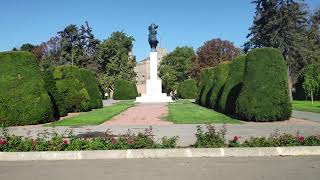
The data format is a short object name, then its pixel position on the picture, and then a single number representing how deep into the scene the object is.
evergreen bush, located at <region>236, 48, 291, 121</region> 11.95
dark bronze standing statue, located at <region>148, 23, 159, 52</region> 32.62
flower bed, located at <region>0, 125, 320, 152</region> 6.01
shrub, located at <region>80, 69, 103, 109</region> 19.89
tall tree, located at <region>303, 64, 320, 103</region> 30.88
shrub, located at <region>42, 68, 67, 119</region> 14.07
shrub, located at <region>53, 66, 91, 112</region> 17.72
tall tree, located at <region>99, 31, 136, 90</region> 45.73
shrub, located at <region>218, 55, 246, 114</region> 14.67
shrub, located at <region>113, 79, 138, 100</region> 38.52
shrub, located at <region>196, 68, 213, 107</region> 21.41
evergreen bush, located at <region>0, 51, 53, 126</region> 11.78
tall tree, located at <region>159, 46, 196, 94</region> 50.93
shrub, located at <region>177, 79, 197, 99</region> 38.83
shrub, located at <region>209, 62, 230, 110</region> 18.01
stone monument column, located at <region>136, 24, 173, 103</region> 29.44
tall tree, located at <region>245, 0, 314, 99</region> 32.74
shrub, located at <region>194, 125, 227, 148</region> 6.06
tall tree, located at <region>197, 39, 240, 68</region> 47.21
